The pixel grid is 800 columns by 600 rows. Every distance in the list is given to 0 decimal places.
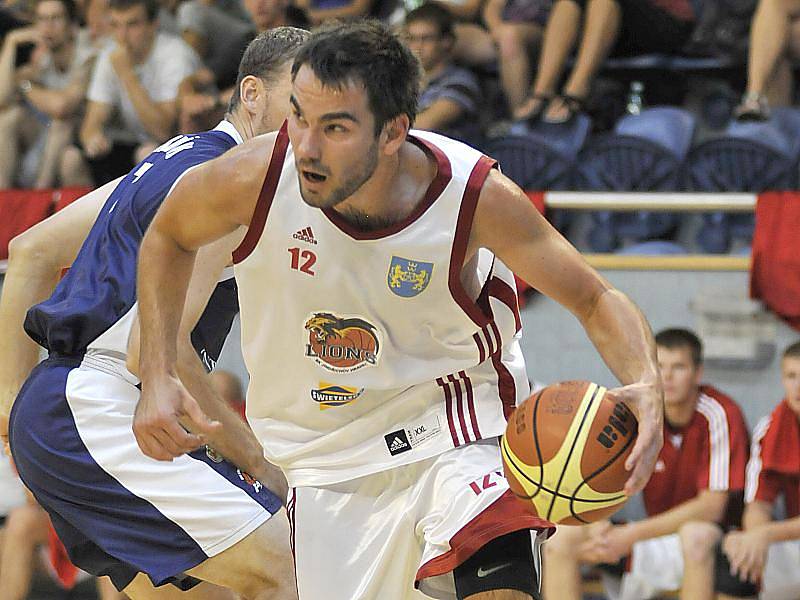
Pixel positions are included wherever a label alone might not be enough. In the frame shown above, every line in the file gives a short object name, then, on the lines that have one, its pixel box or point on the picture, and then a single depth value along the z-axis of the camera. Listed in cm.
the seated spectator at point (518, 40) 1490
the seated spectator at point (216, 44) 1517
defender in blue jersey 693
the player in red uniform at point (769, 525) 1121
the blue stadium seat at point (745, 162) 1344
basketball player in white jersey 570
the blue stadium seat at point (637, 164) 1380
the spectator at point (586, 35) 1442
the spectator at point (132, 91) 1562
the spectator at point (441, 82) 1442
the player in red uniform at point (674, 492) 1181
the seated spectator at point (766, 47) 1342
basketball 524
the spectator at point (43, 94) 1636
